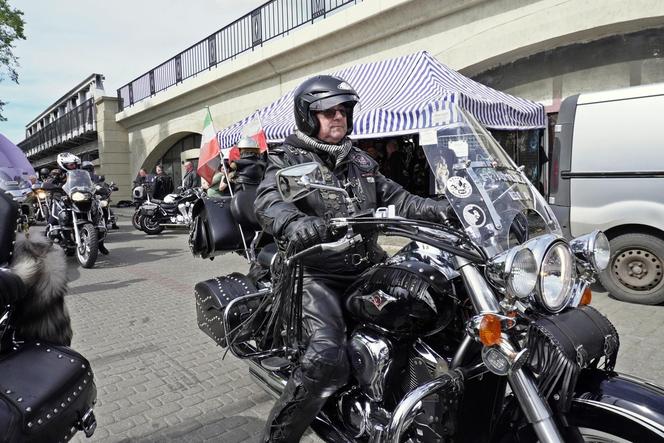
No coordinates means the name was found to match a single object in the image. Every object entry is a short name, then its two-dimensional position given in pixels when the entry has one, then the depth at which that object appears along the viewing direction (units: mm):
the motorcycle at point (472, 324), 1629
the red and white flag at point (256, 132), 7391
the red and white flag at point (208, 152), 6246
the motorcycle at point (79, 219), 8430
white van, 5332
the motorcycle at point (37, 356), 1828
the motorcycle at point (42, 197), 9512
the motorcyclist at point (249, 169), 5278
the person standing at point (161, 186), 14978
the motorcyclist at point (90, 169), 9673
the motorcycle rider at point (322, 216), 2178
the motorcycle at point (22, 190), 5186
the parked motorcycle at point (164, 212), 12812
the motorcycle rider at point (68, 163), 9084
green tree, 19547
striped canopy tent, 7746
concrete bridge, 8586
